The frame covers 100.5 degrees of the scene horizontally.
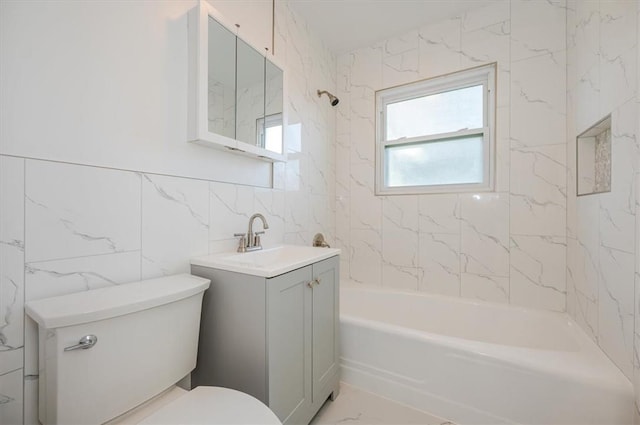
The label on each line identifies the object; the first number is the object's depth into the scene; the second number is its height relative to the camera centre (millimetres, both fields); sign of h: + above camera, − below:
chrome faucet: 1500 -166
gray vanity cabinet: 1036 -540
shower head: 2307 +1016
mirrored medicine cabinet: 1248 +646
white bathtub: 1122 -791
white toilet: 708 -456
